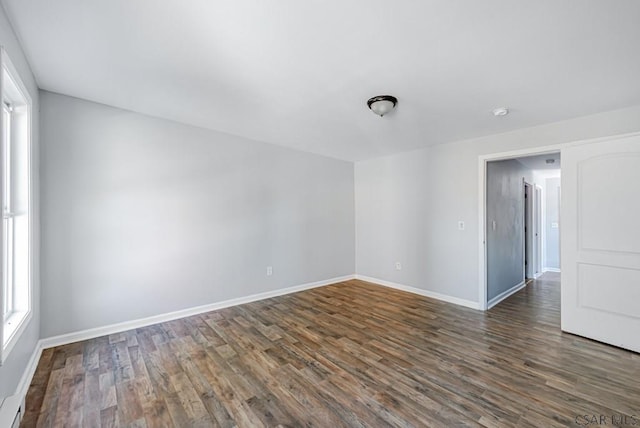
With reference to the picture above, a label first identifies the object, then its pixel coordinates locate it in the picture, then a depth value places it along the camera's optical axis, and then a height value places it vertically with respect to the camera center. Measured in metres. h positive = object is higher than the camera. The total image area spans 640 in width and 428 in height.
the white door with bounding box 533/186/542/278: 6.12 -0.51
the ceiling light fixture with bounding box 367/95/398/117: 2.60 +1.05
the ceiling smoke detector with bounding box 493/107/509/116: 2.83 +1.05
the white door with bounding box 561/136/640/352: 2.72 -0.33
